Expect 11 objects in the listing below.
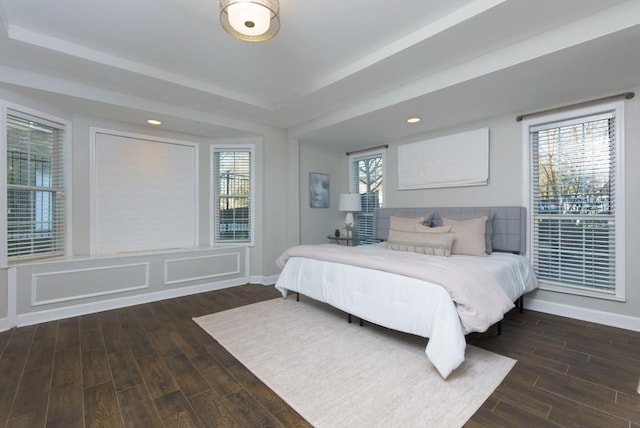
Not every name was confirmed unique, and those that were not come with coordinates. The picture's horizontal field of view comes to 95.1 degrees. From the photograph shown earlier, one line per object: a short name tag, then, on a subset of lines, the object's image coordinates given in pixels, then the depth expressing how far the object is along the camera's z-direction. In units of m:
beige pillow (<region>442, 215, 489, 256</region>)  3.27
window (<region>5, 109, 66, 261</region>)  3.01
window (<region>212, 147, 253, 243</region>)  4.71
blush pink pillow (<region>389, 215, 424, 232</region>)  3.76
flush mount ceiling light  1.80
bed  2.04
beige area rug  1.66
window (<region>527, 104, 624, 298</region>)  2.87
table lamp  5.11
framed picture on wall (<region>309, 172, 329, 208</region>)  5.27
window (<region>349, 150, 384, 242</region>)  5.12
